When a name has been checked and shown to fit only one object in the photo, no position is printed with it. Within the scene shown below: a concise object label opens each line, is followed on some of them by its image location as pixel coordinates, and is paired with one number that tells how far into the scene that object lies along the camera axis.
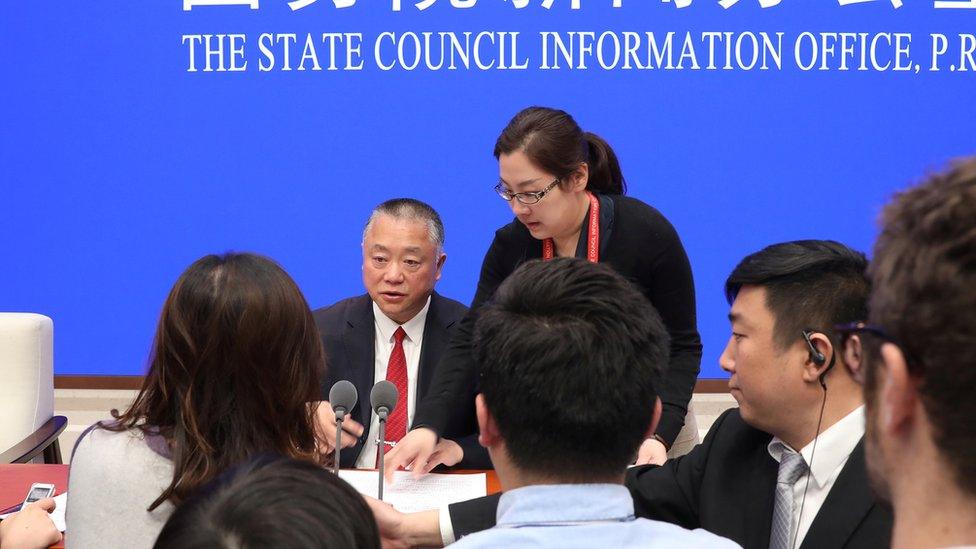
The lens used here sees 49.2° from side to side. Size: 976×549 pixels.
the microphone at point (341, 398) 2.06
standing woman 2.84
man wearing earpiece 1.77
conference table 2.54
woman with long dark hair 1.68
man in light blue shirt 1.25
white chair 3.54
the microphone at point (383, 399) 2.12
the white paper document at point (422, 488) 2.39
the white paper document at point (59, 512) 2.26
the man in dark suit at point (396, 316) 3.06
